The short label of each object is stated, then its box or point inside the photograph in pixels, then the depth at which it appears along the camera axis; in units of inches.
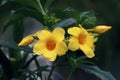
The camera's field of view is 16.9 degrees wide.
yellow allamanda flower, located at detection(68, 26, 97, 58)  30.6
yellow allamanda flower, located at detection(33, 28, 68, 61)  30.4
